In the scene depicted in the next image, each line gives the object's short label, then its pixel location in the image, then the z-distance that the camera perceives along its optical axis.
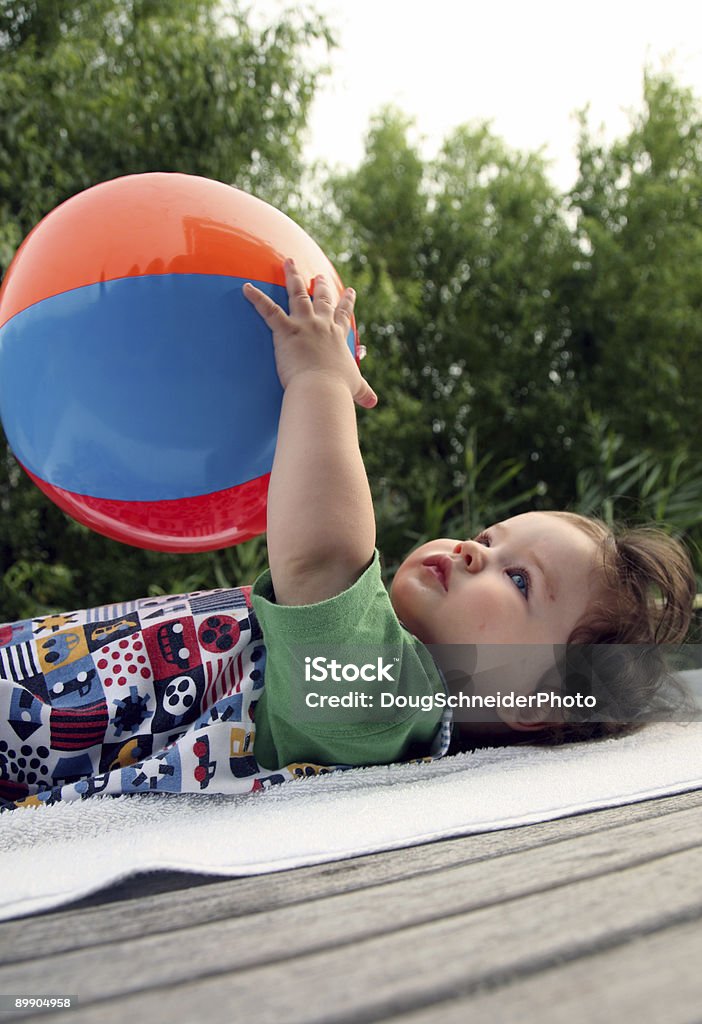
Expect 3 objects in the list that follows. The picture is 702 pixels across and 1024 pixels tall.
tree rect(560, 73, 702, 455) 6.51
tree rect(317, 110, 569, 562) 6.63
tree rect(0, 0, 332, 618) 4.20
